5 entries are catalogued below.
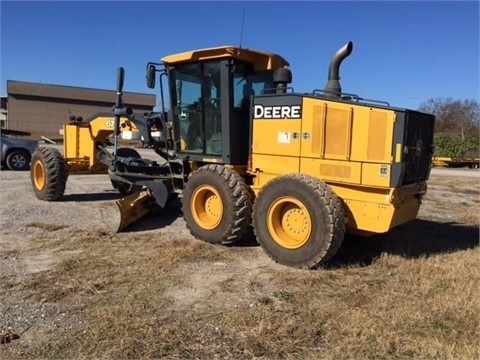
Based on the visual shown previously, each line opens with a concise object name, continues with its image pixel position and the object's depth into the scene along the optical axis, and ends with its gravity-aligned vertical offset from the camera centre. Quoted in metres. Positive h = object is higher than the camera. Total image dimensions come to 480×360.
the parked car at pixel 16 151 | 17.69 -0.58
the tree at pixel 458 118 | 50.54 +3.78
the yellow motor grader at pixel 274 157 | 6.04 -0.15
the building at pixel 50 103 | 58.44 +4.15
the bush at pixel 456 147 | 38.38 +0.38
